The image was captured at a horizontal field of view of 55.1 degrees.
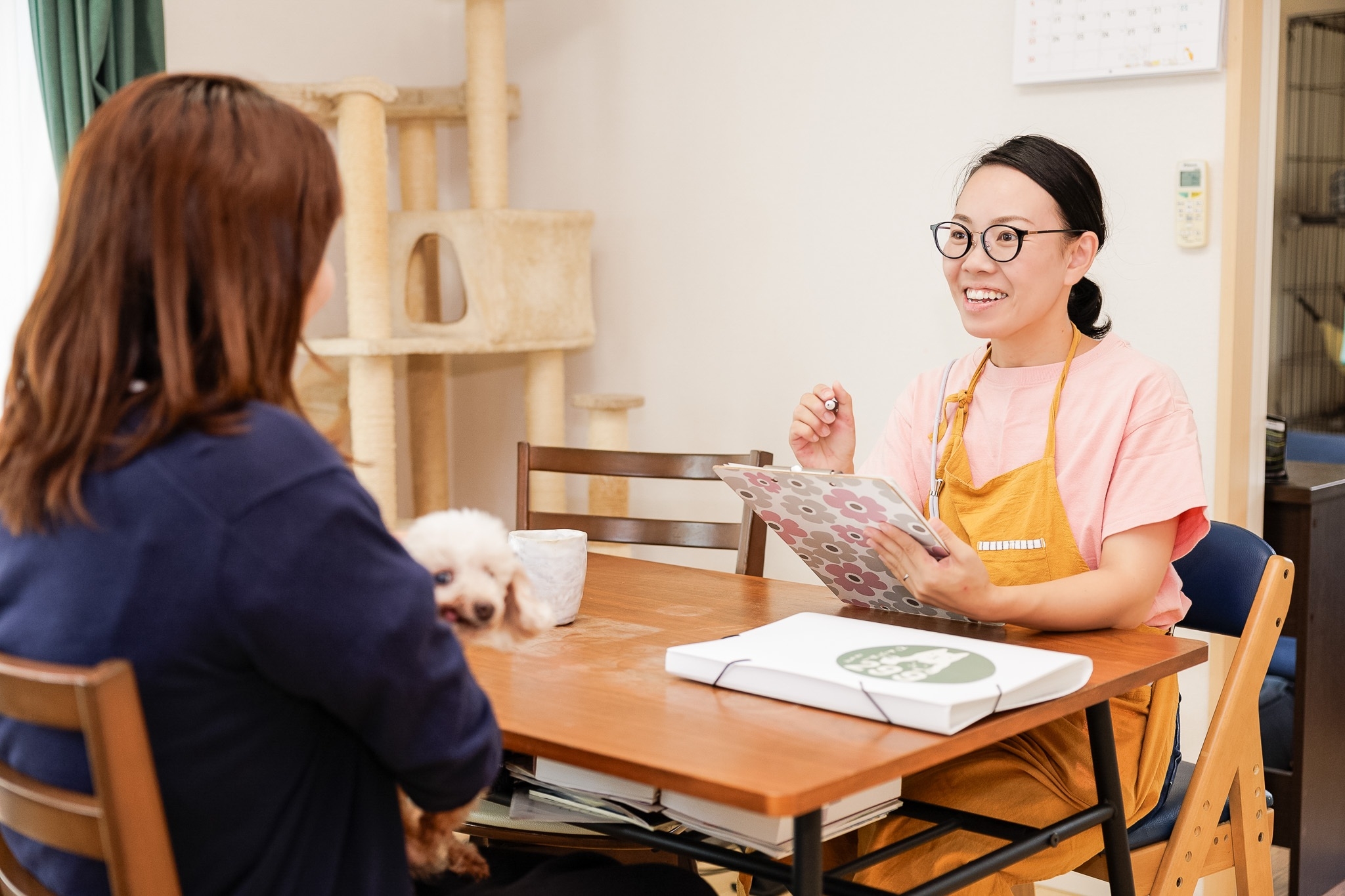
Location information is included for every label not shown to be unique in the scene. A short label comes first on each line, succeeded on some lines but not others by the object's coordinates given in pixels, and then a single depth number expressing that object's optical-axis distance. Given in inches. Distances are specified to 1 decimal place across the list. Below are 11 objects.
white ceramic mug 53.8
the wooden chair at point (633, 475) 81.8
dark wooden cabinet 91.2
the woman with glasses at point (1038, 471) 52.4
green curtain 100.0
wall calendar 86.9
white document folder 39.8
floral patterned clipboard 48.4
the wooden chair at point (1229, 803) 56.1
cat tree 108.4
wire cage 180.7
